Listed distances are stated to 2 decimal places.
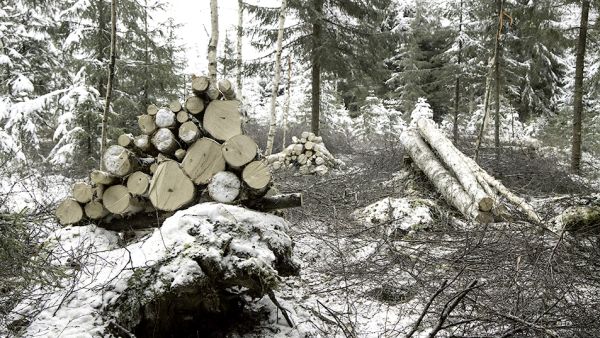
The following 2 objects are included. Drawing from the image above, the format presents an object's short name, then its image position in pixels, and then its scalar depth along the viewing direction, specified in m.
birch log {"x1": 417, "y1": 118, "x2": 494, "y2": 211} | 5.62
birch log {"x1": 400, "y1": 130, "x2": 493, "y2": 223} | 5.81
